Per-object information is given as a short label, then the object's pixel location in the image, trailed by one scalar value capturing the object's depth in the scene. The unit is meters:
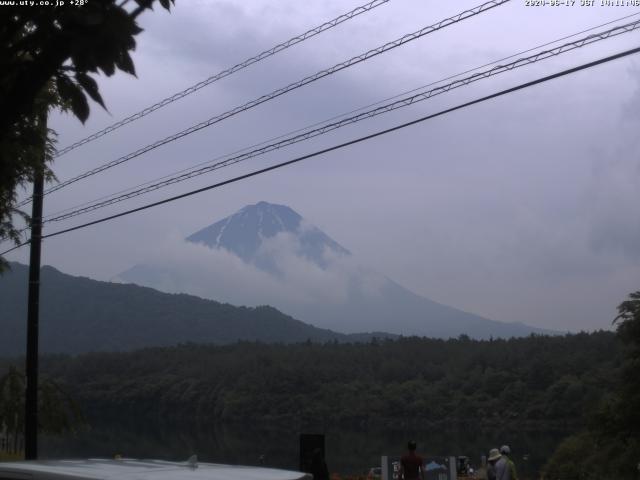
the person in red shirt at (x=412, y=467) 13.91
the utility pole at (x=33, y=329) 17.58
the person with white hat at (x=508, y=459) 14.44
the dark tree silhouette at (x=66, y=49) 4.84
